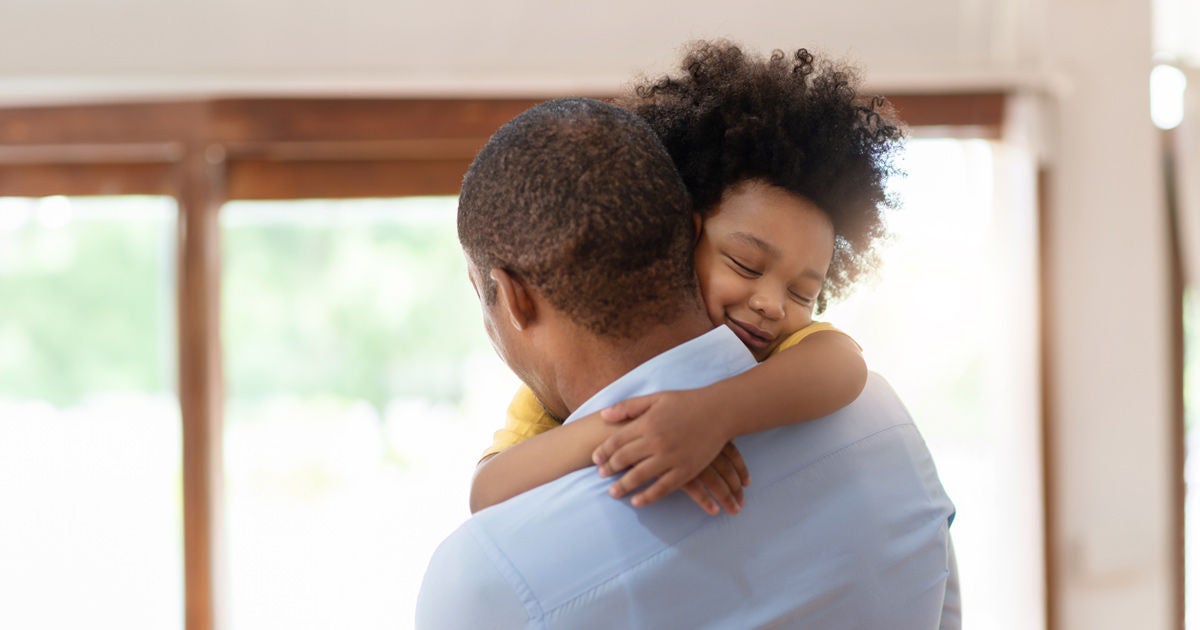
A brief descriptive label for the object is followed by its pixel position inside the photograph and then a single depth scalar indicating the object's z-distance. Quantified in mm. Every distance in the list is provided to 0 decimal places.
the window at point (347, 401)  2842
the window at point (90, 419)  2850
